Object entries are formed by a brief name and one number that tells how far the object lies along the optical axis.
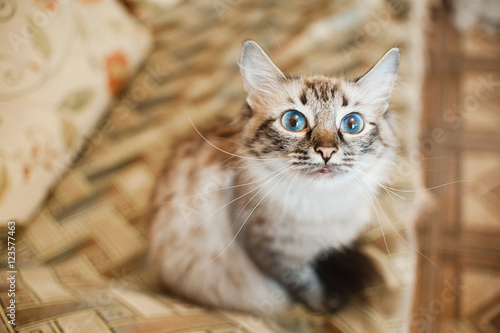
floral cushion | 0.68
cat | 0.50
